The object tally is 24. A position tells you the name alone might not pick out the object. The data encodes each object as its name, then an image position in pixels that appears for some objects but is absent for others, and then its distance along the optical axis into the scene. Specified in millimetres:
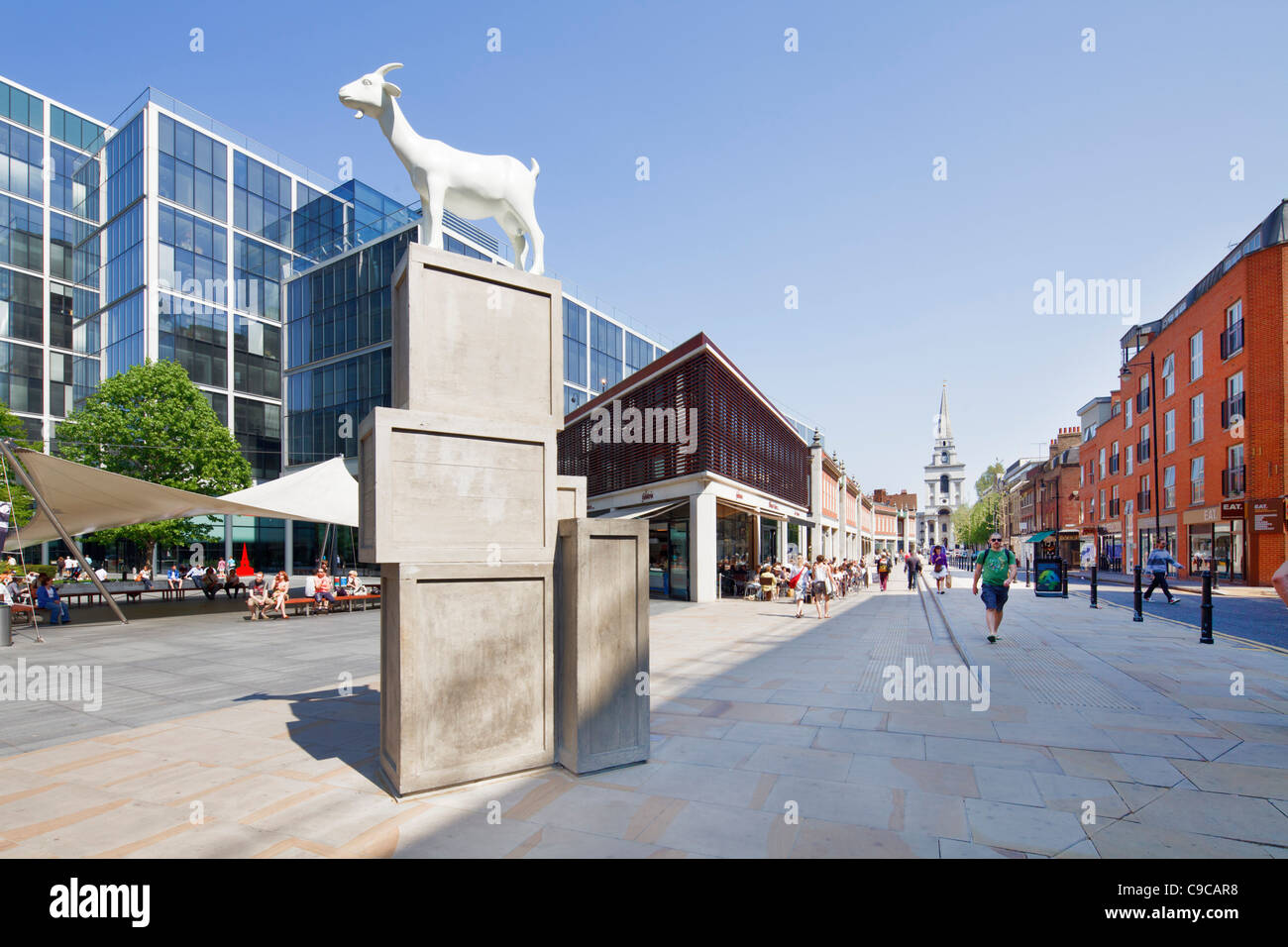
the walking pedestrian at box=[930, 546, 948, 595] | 25969
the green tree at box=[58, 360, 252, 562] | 32469
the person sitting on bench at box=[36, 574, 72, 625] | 16625
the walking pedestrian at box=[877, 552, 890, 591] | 29859
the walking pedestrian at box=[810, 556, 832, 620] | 17281
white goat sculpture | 5523
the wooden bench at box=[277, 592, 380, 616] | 18161
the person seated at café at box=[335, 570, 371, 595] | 19795
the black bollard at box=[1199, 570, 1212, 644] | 11669
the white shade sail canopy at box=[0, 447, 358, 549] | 16062
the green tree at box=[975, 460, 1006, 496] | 111750
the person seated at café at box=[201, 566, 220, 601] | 23016
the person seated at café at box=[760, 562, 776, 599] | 22156
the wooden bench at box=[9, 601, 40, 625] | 17222
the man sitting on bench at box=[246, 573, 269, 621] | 17250
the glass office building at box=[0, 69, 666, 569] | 42188
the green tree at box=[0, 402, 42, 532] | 31719
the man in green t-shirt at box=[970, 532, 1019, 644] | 11461
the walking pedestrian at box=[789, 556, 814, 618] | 17391
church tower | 144875
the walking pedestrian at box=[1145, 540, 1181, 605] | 18873
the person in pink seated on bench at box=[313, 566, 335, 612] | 18828
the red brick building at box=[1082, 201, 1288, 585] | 27125
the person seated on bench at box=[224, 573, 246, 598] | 23453
